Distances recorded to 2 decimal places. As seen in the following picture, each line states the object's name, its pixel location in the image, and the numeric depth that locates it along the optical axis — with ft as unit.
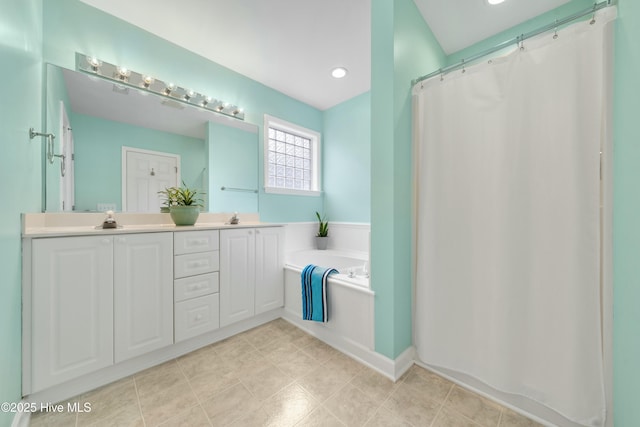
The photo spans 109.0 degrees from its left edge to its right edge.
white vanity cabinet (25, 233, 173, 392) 3.88
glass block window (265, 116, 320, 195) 9.34
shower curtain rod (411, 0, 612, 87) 3.19
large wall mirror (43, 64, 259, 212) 5.20
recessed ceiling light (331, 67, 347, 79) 7.94
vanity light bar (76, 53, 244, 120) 5.54
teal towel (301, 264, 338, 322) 5.96
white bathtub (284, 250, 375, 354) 5.28
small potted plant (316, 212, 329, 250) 10.36
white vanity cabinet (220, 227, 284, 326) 6.25
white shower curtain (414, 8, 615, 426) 3.34
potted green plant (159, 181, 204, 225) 6.00
